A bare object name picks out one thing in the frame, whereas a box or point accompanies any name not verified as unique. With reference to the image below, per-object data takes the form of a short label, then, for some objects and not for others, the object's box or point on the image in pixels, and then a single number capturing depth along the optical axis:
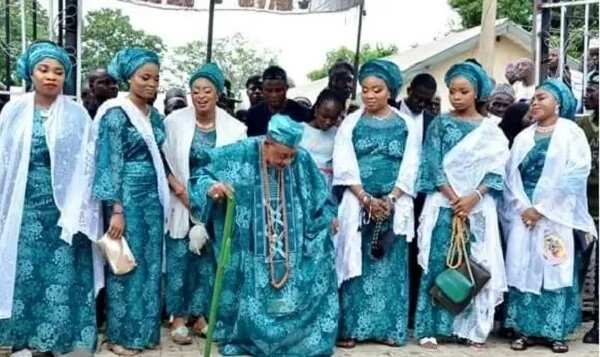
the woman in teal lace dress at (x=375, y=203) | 5.80
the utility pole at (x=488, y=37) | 9.96
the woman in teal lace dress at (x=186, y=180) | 5.72
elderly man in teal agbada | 5.37
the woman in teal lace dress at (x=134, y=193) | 5.29
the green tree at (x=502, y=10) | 25.75
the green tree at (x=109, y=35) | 27.53
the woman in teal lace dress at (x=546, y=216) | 5.86
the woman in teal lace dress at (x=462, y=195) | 5.87
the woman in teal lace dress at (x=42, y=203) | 4.99
